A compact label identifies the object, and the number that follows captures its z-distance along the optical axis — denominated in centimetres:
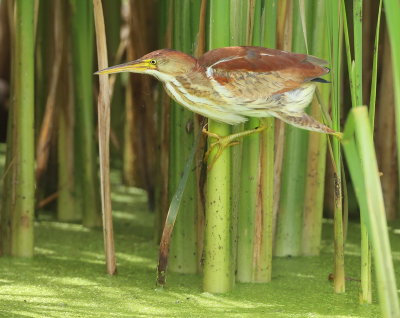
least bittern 700
